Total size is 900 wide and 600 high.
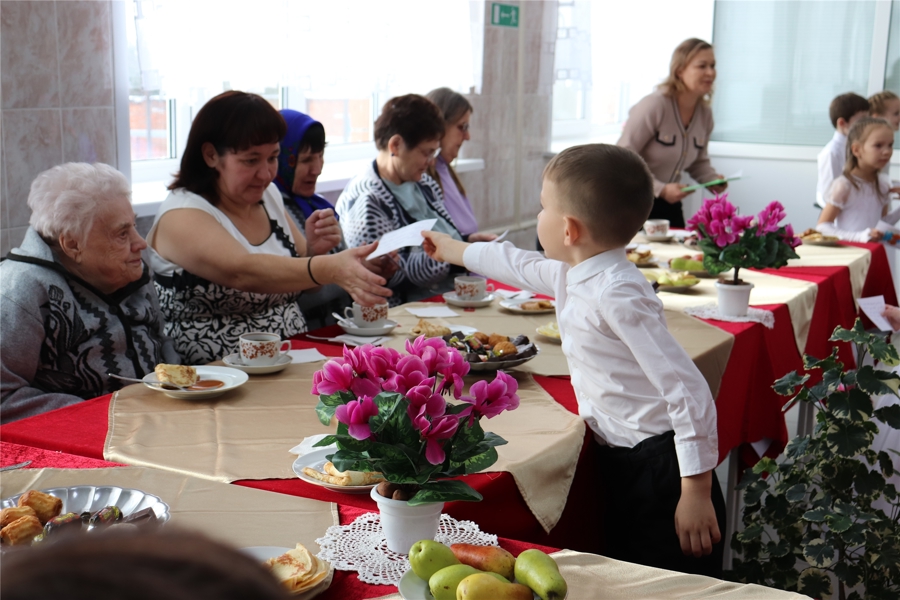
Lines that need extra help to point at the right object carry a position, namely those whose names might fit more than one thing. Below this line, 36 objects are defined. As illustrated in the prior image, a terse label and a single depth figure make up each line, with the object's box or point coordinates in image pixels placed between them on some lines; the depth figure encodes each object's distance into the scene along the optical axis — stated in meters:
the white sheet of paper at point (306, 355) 2.21
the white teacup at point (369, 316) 2.47
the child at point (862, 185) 4.79
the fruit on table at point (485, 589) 0.88
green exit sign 5.61
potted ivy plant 1.81
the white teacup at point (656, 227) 4.29
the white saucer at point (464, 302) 2.88
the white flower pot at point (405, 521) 1.11
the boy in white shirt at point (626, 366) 1.65
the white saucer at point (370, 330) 2.45
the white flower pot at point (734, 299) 2.75
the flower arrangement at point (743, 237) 2.78
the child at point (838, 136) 5.56
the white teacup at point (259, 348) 2.09
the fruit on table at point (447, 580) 0.93
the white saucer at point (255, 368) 2.06
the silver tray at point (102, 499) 1.22
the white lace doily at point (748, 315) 2.74
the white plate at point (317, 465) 1.38
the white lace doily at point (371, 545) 1.10
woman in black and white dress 2.45
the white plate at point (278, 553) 1.02
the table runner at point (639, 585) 1.04
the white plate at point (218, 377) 1.87
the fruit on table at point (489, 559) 0.98
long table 1.48
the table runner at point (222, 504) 1.21
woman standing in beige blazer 5.06
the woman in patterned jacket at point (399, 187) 3.36
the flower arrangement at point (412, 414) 1.07
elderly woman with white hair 1.99
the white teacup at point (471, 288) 2.94
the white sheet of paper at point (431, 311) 2.73
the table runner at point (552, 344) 2.27
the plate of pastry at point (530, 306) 2.80
